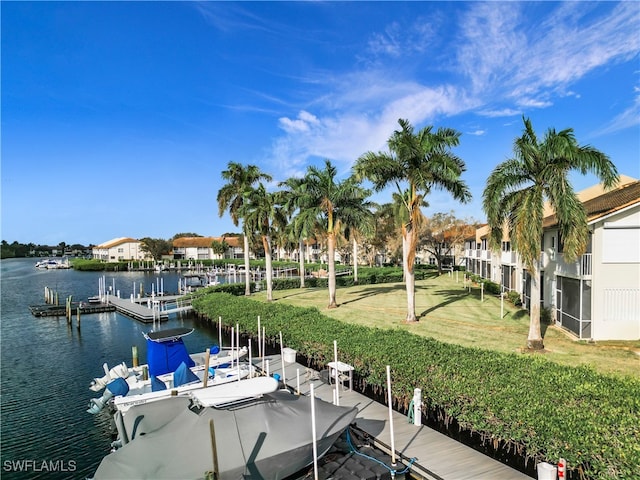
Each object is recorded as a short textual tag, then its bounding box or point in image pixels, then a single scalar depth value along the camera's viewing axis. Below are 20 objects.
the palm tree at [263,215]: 39.94
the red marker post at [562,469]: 9.55
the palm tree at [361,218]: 32.31
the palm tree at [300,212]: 31.69
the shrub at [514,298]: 33.56
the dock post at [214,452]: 8.73
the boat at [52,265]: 142.59
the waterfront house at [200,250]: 147.25
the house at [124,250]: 153.25
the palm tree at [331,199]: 32.22
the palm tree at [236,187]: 43.62
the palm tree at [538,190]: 18.28
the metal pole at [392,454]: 11.06
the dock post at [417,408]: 13.38
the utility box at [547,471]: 9.73
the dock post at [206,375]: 16.61
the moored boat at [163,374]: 16.67
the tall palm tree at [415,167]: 25.17
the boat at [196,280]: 66.53
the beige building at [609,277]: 20.52
